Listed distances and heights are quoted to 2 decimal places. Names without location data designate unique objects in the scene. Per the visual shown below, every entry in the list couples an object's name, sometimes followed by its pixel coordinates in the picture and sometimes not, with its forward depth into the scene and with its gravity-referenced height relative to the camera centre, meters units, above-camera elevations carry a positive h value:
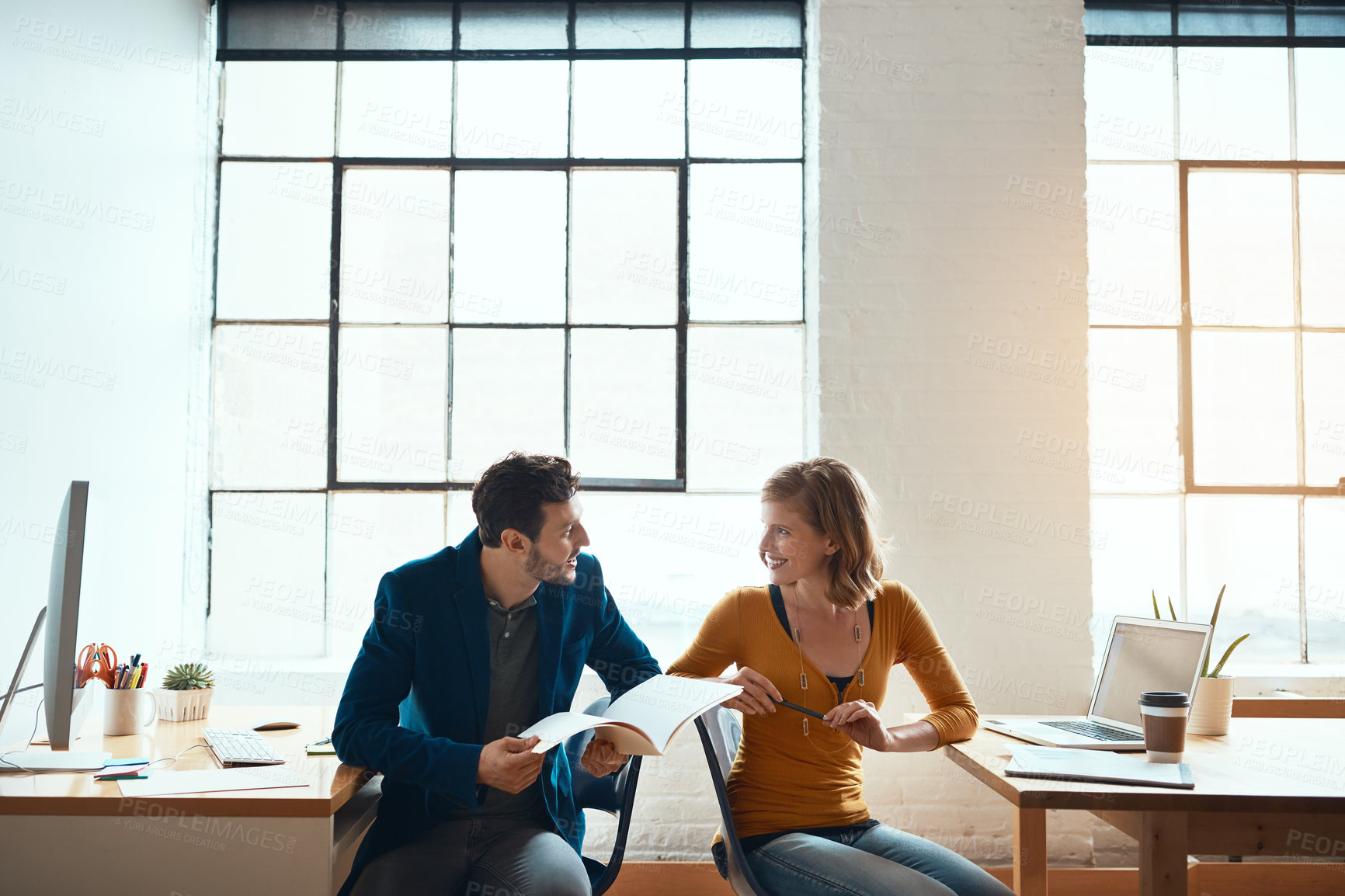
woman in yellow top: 1.84 -0.40
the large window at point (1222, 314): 3.14 +0.65
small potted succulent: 2.33 -0.51
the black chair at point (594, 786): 2.03 -0.64
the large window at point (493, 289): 3.10 +0.72
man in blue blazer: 1.74 -0.42
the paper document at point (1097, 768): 1.69 -0.52
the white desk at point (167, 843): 1.57 -0.60
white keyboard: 1.86 -0.54
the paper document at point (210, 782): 1.63 -0.53
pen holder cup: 2.18 -0.52
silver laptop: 2.07 -0.42
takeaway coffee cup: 1.87 -0.46
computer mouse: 2.25 -0.57
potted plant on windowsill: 2.18 -0.48
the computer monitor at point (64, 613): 1.74 -0.23
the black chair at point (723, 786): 1.81 -0.57
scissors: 2.23 -0.42
